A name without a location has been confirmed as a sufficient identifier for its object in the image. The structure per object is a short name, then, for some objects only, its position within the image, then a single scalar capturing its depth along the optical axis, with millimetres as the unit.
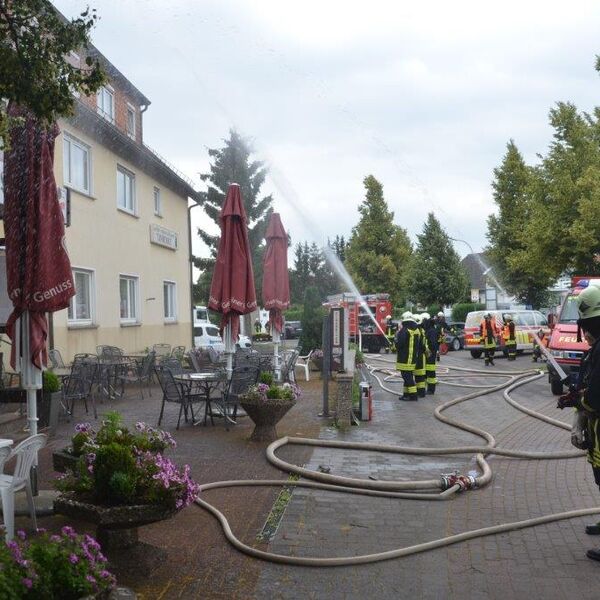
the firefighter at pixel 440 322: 28247
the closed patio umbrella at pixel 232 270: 11516
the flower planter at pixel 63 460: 5467
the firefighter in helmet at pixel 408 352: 14031
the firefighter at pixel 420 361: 14250
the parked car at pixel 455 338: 33969
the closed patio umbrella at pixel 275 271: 15391
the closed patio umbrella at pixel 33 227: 5941
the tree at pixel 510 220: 33562
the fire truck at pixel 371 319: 31641
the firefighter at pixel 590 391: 5031
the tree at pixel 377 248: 46812
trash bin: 11273
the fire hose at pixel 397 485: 5004
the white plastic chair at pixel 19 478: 4758
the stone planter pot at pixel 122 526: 4359
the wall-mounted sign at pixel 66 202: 14219
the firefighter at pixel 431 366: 15398
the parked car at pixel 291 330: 53125
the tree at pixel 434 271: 42219
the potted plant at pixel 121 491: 4414
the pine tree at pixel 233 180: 48406
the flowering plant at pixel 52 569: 2717
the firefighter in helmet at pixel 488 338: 22328
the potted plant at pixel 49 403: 9406
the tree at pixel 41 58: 5930
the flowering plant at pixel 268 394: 8797
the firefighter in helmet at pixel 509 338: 25781
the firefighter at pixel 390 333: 31050
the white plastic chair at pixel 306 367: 17734
